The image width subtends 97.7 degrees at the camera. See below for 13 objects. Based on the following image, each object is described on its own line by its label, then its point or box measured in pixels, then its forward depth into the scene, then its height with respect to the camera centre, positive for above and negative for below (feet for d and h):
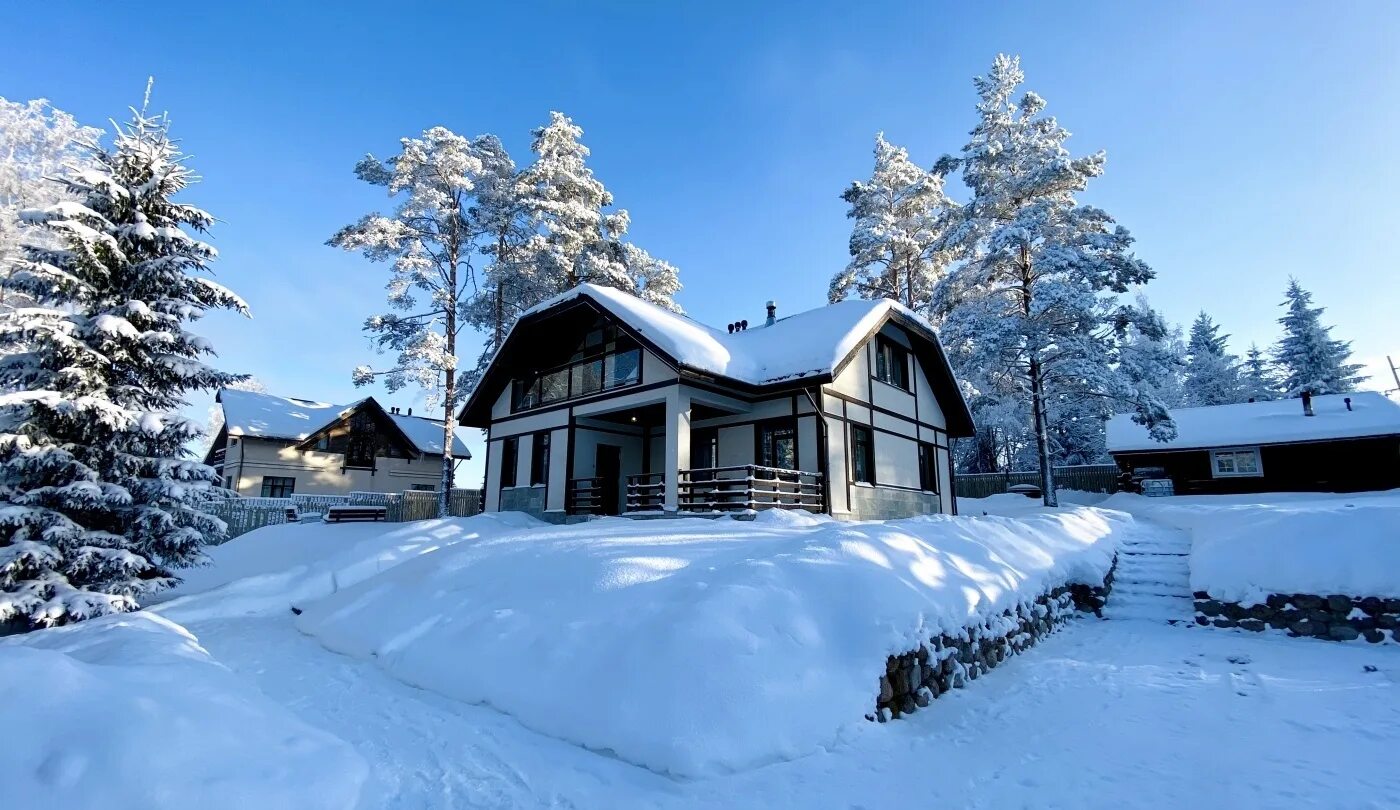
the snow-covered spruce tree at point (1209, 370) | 127.85 +25.63
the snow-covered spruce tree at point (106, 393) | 26.84 +4.30
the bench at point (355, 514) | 64.69 -3.08
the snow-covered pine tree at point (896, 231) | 89.94 +37.83
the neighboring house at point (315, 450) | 92.43 +5.60
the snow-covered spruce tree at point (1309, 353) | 108.27 +24.63
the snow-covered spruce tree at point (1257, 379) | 122.41 +22.95
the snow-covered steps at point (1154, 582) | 31.81 -5.25
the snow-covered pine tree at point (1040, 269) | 65.26 +24.52
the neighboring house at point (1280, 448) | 74.79 +5.49
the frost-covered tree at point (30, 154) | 64.54 +36.33
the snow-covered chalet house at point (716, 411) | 48.24 +6.99
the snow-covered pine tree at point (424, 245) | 72.13 +29.10
